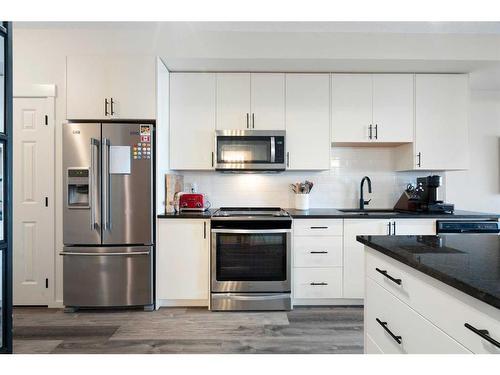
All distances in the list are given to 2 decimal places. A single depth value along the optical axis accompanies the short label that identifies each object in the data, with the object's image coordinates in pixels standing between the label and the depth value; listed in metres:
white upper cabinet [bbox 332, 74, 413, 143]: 3.03
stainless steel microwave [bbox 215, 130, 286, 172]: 2.97
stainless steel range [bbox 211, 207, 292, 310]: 2.71
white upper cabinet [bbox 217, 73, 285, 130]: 3.02
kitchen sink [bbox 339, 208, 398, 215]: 2.98
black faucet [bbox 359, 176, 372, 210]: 3.25
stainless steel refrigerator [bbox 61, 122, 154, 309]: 2.64
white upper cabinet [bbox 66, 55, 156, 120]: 2.71
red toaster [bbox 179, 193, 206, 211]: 2.95
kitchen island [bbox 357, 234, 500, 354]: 0.76
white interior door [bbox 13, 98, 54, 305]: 2.85
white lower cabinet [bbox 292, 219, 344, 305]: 2.78
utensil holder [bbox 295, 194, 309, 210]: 3.19
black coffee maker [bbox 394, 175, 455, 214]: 2.94
